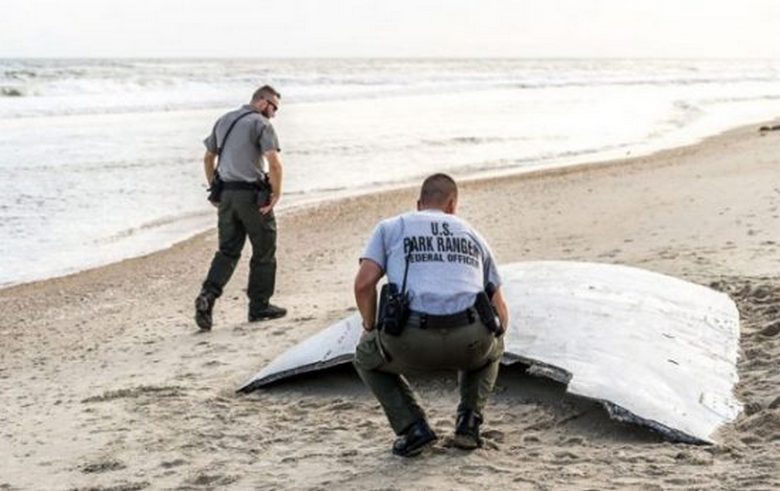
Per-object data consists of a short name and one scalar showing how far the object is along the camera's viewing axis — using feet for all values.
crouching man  28.58
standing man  49.90
